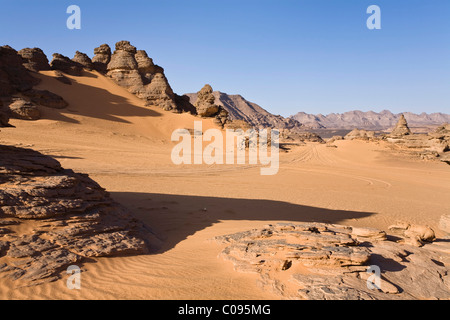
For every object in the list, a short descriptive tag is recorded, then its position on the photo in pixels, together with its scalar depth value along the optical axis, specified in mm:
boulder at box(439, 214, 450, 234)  7873
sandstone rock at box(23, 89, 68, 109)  21938
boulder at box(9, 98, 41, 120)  19672
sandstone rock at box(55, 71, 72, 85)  27844
